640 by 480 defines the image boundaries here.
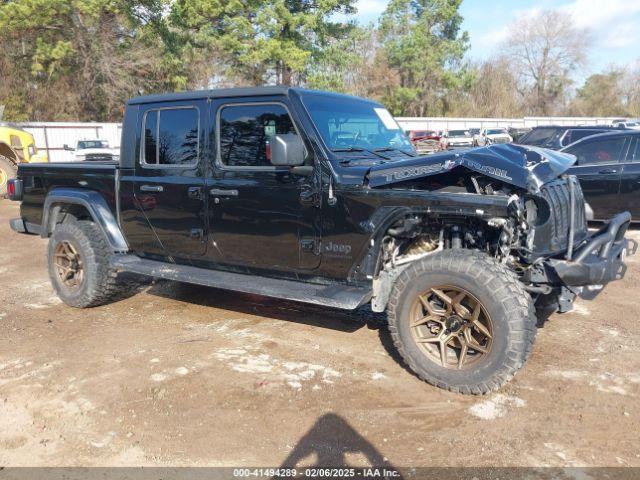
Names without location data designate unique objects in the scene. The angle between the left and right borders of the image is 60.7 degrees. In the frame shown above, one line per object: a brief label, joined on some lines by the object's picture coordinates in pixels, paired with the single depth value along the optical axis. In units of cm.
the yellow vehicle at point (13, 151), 1460
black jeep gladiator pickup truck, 349
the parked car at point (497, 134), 2381
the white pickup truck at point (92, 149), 2040
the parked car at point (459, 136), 2717
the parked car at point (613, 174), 855
